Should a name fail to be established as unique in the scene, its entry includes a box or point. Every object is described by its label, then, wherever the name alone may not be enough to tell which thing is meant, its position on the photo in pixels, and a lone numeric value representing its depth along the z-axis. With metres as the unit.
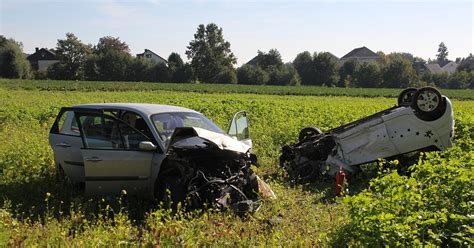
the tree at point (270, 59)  93.00
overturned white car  8.02
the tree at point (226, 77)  79.69
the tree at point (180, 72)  77.94
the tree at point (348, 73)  80.25
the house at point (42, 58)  108.56
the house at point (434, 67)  128.38
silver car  6.09
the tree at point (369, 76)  76.94
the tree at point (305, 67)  83.31
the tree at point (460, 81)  77.19
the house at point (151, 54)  121.14
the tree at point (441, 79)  78.44
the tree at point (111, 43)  104.60
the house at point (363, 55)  122.12
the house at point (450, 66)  135.84
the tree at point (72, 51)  83.69
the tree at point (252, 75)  79.31
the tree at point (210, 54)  84.06
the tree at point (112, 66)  77.19
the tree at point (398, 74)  76.31
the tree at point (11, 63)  74.88
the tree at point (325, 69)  80.88
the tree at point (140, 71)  77.19
